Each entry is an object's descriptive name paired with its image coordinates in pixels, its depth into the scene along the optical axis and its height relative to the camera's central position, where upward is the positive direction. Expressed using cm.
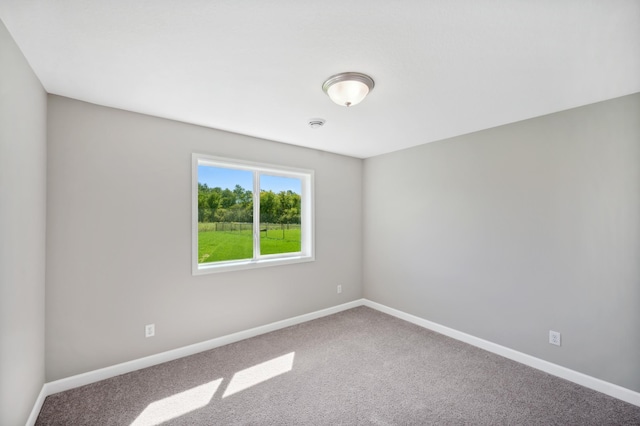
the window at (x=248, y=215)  308 +2
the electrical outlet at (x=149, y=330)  262 -107
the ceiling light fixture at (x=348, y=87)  191 +91
